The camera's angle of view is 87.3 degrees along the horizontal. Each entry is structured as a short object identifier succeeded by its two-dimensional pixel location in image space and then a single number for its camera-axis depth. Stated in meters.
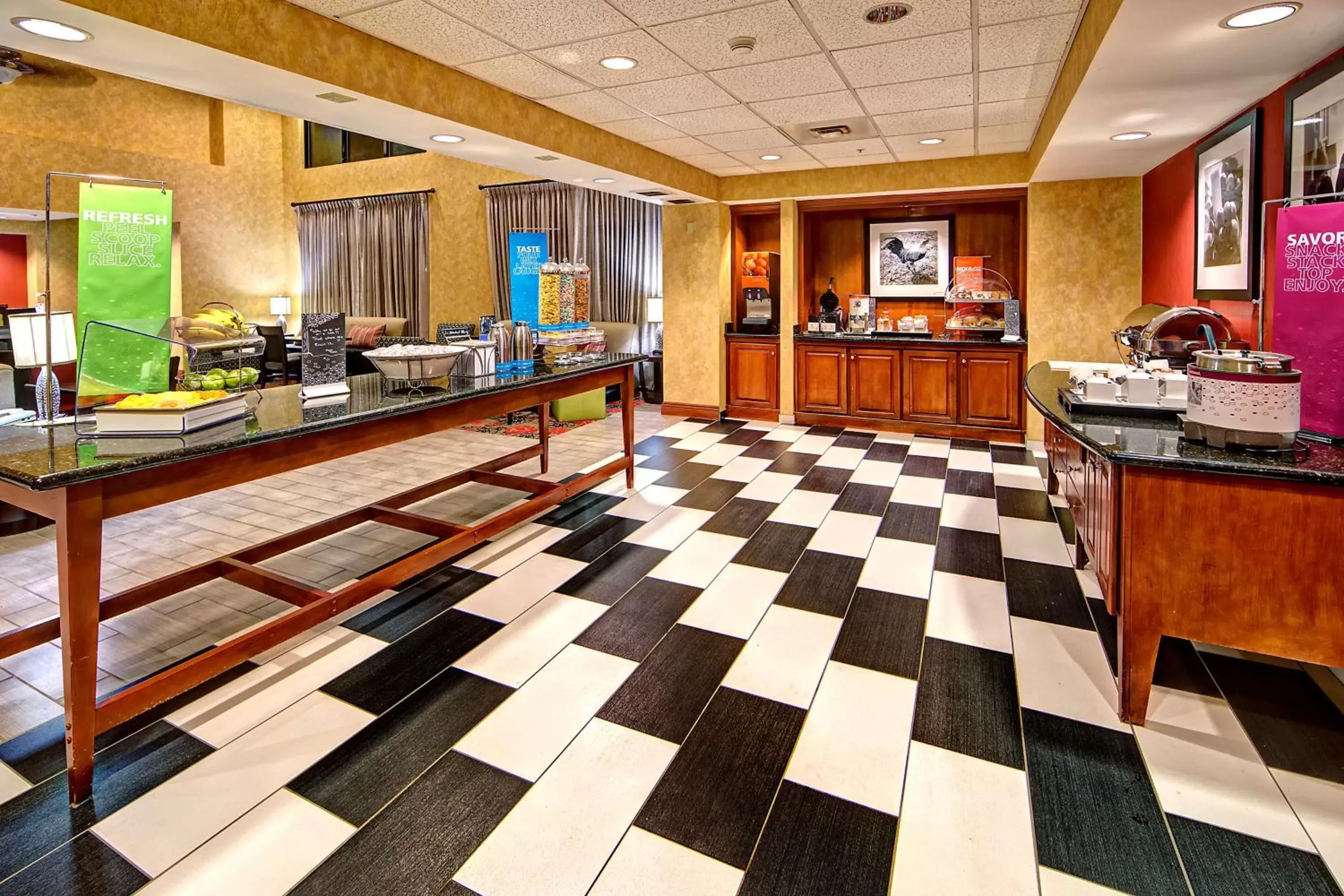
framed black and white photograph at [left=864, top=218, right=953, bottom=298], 7.08
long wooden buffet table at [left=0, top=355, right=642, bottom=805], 1.89
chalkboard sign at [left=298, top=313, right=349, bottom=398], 3.05
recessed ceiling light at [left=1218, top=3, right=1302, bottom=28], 2.25
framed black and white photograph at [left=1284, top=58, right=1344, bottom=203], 2.55
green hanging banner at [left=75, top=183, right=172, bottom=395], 2.38
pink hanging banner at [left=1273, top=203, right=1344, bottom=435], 2.13
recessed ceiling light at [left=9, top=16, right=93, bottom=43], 2.42
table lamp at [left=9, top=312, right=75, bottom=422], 2.45
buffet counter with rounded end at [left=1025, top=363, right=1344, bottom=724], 1.89
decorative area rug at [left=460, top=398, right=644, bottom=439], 7.19
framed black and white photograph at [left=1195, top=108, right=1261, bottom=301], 3.31
